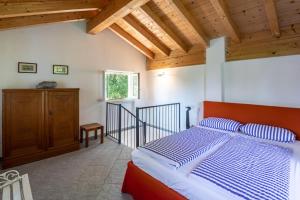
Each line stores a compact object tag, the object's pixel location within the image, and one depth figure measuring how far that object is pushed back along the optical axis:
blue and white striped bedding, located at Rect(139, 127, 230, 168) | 1.95
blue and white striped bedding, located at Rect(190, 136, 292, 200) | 1.37
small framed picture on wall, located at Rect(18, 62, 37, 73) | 3.38
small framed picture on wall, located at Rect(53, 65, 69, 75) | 3.85
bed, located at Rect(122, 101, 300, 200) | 1.49
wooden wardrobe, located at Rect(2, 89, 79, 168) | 2.89
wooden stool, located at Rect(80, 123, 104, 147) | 3.88
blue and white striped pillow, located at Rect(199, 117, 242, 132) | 3.09
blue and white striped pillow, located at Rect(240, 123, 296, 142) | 2.60
